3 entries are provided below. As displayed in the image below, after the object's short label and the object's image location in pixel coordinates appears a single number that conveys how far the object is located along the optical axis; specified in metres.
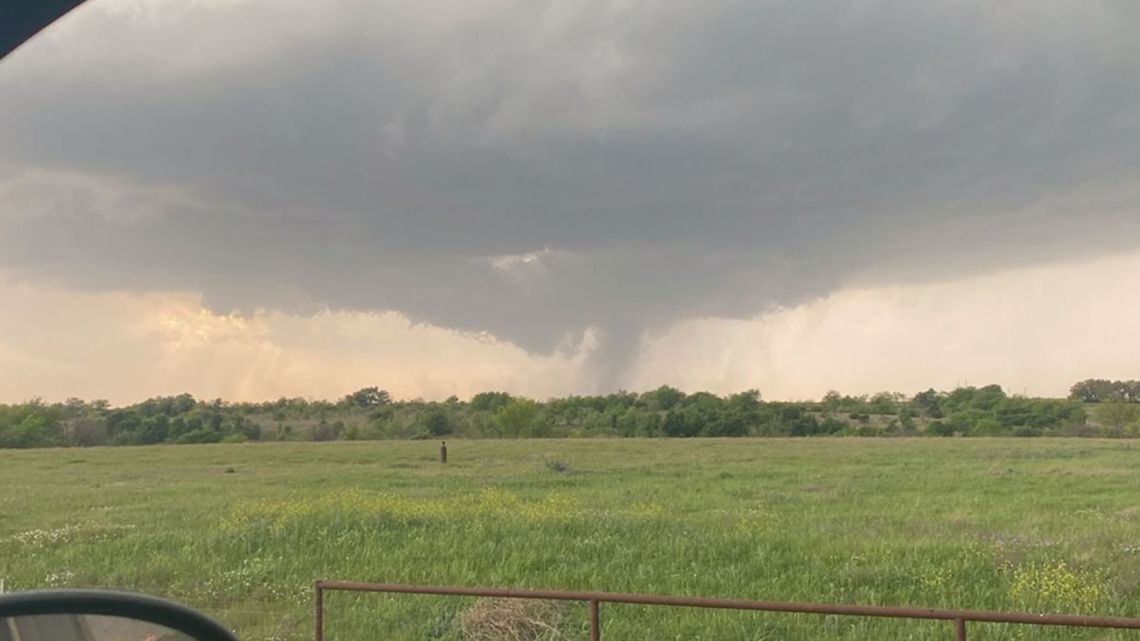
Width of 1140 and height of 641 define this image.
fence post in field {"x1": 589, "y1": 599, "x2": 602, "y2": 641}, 6.29
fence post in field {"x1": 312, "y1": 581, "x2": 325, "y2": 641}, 7.32
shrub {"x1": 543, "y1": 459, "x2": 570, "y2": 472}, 37.03
